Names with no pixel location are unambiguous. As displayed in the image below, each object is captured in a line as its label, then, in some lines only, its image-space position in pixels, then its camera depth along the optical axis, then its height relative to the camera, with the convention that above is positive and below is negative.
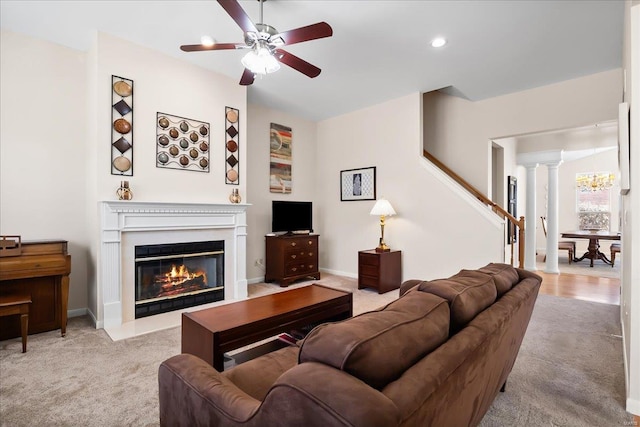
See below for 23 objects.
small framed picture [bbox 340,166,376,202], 5.31 +0.52
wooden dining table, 6.54 -0.52
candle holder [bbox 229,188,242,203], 4.09 +0.23
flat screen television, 5.05 -0.04
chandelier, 8.10 +0.86
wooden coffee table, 1.82 -0.69
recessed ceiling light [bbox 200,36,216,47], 3.18 +1.80
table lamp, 4.71 +0.05
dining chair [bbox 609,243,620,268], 6.44 -0.76
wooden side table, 4.48 -0.83
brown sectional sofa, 0.67 -0.41
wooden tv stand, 4.88 -0.71
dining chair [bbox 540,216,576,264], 6.96 -0.76
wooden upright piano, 2.68 -0.63
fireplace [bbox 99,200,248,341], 3.09 -0.29
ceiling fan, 2.24 +1.33
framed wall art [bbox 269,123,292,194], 5.39 +0.97
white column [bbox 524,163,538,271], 6.16 -0.23
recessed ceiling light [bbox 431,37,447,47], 3.22 +1.80
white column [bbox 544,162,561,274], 5.96 -0.15
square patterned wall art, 3.53 +0.84
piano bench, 2.48 -0.76
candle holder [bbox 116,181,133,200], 3.19 +0.23
